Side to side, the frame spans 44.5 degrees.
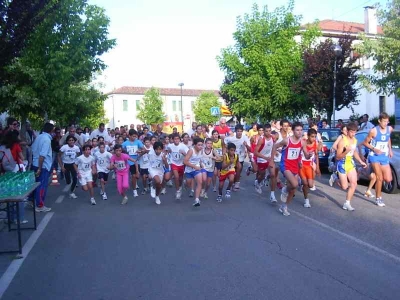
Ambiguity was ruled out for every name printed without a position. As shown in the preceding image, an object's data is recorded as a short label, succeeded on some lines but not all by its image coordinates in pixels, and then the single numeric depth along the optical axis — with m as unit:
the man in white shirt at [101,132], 18.50
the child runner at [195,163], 11.12
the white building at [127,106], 84.75
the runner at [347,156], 10.03
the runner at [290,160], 9.48
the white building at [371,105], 46.99
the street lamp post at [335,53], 25.14
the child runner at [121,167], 11.79
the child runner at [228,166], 11.60
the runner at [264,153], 12.39
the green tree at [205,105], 77.31
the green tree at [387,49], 18.77
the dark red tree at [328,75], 27.59
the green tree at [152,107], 75.81
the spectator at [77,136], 14.99
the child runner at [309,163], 10.07
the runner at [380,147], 10.36
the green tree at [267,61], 34.44
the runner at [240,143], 13.50
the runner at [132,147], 13.74
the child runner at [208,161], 11.54
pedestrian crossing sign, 32.25
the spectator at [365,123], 18.72
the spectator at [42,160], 10.33
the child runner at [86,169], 11.95
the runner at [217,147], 12.66
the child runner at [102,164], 12.62
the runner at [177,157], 11.96
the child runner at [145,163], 12.88
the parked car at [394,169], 11.86
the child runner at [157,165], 11.61
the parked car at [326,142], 16.70
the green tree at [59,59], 17.28
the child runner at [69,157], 13.41
